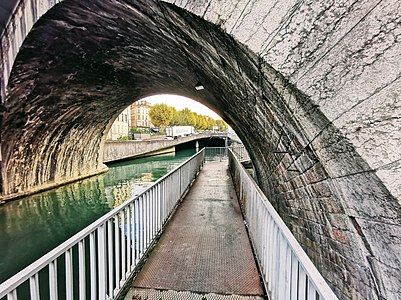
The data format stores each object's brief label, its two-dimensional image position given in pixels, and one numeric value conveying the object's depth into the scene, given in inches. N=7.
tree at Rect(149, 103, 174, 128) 1819.6
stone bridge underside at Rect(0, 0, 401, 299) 52.3
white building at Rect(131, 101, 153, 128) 2795.3
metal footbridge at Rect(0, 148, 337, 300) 61.2
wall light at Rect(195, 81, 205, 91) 200.5
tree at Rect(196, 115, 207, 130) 2677.9
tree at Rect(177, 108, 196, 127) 2237.5
